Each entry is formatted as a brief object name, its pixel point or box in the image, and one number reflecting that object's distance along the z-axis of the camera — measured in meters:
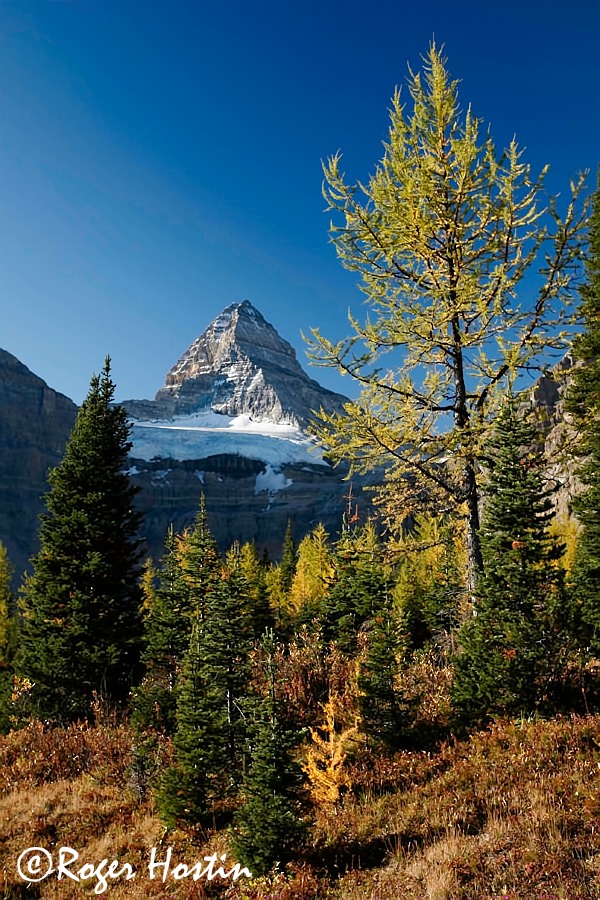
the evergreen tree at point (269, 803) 6.03
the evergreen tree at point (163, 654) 11.25
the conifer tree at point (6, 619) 33.81
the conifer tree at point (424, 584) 8.98
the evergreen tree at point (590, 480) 14.66
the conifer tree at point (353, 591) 8.71
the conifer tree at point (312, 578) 30.78
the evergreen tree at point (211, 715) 7.69
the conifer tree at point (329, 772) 7.20
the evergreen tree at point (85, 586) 13.74
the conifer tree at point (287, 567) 46.53
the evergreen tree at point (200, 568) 14.09
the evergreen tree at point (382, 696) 8.12
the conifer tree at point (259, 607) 30.77
